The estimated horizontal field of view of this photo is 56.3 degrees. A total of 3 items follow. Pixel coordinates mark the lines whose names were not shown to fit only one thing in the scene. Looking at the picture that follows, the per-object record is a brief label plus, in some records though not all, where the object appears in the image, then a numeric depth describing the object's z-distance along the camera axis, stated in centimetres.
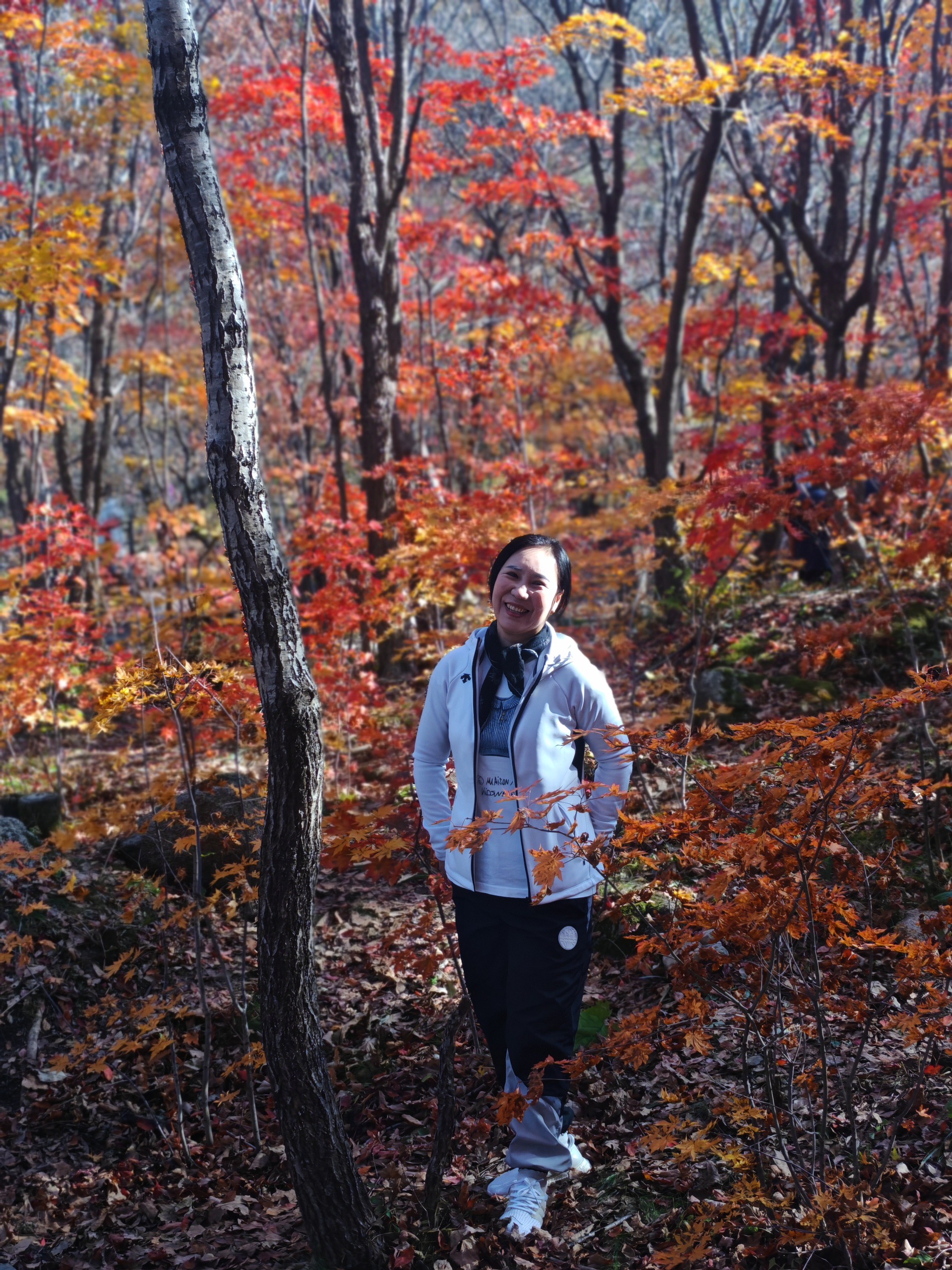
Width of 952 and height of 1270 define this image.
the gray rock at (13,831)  474
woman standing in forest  264
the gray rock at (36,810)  632
